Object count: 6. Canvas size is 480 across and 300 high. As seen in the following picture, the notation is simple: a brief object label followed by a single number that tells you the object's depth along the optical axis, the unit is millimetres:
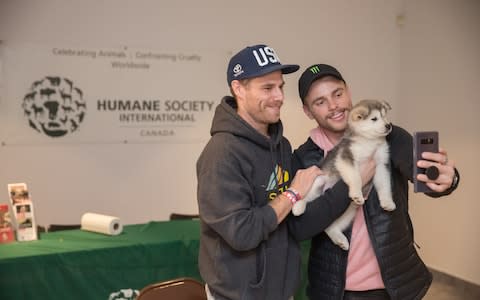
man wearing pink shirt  1688
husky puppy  1716
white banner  4023
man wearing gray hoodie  1531
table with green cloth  2533
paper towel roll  2990
